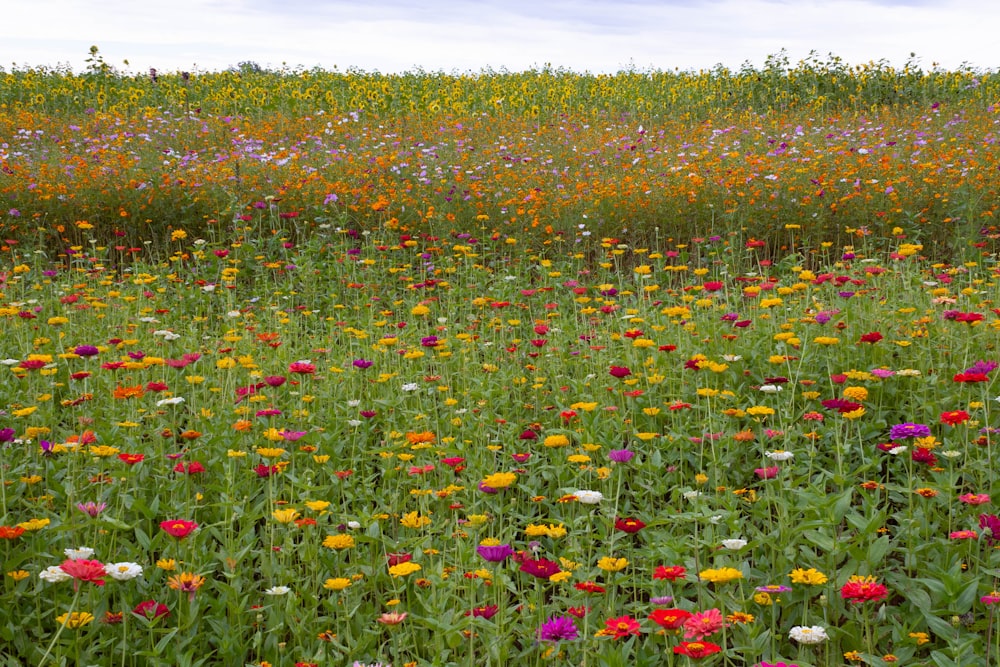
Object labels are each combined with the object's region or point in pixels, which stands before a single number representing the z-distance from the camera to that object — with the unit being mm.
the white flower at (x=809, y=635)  1733
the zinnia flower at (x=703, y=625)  1563
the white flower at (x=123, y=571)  1886
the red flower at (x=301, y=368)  3047
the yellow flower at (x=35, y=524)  2207
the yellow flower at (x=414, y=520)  2420
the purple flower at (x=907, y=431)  2369
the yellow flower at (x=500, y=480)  2188
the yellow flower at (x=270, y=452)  2529
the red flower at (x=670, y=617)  1661
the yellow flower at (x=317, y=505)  2312
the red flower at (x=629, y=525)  2240
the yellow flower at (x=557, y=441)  2516
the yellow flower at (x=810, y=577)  2020
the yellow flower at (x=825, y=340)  3088
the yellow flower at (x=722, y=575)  1777
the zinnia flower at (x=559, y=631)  1698
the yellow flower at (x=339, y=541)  2215
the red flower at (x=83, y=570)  1704
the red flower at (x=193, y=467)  2848
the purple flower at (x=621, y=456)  2432
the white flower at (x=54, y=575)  1892
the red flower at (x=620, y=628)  1688
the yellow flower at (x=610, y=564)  1978
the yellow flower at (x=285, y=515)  2207
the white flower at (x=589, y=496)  2154
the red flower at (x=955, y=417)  2473
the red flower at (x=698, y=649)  1524
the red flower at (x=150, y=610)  2146
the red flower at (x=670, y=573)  1895
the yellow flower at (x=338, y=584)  1999
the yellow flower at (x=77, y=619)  1899
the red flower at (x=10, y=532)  2086
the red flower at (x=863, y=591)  1703
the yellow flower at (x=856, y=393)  2664
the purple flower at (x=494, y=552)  1850
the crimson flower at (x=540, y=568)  1800
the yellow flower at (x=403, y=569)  1979
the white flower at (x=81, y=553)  2002
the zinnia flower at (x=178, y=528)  2092
